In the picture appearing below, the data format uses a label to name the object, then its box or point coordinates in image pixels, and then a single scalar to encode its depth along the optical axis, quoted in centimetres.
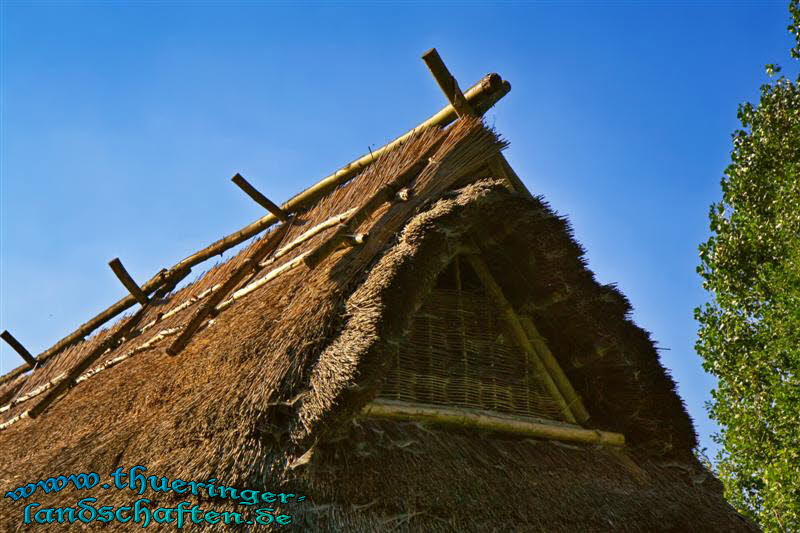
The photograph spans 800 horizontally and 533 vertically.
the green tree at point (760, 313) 1201
